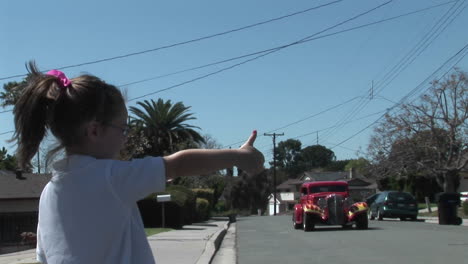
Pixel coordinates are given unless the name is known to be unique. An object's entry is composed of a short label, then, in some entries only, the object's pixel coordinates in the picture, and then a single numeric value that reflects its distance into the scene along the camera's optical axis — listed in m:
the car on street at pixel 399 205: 28.22
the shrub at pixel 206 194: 41.78
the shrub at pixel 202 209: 36.16
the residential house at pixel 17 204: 31.28
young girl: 2.01
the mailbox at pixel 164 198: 24.34
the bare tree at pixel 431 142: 34.31
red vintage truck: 20.55
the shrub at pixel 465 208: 29.22
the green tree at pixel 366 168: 41.06
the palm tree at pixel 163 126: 43.41
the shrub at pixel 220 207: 65.11
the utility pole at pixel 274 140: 67.12
